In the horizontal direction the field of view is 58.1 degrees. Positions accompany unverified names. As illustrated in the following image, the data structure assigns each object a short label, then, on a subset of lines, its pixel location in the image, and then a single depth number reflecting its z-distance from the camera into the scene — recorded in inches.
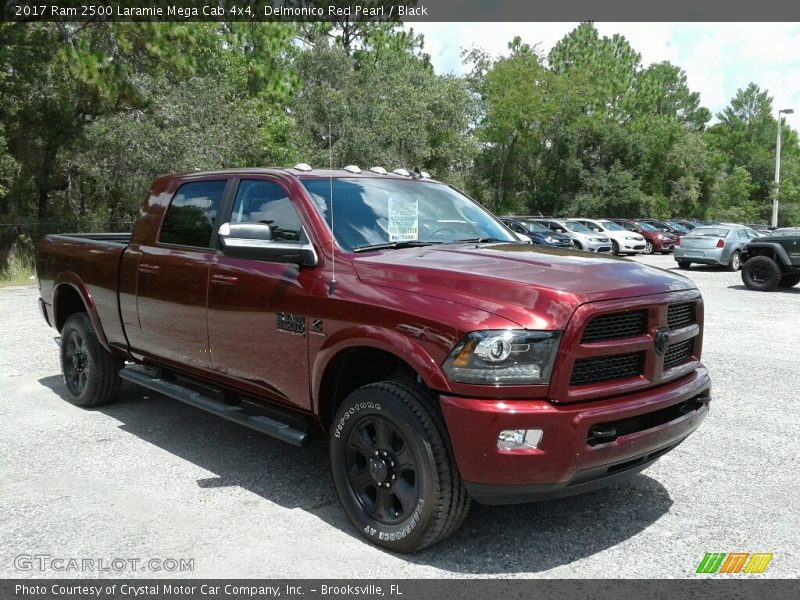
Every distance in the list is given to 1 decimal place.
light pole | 1850.6
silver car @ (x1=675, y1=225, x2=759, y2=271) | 861.8
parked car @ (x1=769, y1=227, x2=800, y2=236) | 663.0
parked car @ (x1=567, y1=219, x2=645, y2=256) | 1181.1
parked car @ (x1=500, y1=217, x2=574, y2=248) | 1061.8
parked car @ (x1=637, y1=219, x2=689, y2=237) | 1379.2
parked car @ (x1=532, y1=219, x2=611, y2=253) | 1096.8
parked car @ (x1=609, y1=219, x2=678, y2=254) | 1279.5
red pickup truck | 125.3
